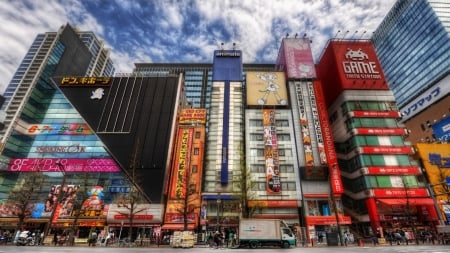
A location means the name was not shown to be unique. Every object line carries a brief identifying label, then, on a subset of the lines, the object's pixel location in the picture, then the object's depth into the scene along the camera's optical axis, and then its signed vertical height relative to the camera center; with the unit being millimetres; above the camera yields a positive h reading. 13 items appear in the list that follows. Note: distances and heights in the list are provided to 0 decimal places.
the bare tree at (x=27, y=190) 38906 +7960
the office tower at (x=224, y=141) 41469 +18967
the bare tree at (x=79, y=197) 40359 +7249
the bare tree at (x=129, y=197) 37938 +6833
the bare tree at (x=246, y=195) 37075 +7473
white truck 22797 +1123
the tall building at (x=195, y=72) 86062 +60745
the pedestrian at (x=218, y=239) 24262 +620
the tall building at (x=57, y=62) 78381 +66248
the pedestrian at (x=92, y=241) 29484 +195
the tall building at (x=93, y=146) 40312 +16578
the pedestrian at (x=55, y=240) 29906 +209
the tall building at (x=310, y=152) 38969 +16006
